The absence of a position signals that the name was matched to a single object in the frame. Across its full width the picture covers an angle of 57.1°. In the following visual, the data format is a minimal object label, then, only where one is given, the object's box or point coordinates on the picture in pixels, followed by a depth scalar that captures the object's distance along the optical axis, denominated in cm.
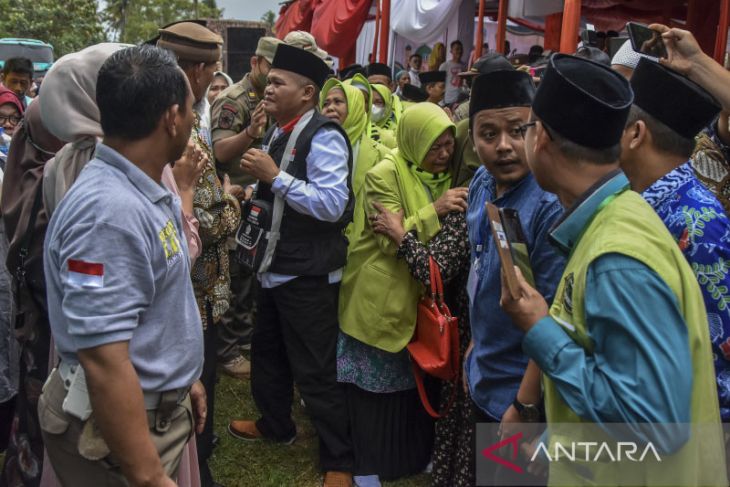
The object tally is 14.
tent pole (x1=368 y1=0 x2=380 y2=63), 1136
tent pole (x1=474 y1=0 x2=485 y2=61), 782
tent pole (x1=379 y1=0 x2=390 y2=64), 998
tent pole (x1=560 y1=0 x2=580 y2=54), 502
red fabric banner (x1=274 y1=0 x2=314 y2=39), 1427
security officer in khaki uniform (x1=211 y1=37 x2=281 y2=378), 408
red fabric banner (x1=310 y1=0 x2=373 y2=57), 1168
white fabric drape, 962
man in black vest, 313
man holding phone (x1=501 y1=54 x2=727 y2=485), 126
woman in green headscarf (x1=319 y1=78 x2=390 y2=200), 395
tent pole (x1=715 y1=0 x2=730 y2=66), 560
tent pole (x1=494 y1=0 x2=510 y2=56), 789
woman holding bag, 305
